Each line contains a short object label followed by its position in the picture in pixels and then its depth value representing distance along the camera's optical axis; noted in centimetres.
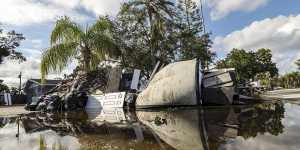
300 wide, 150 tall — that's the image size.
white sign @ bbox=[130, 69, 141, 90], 1086
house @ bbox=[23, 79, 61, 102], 2572
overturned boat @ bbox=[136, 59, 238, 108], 758
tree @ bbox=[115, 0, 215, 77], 1380
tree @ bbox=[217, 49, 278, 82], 2994
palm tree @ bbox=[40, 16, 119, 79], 1064
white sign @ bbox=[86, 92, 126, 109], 922
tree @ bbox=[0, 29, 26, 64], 2106
